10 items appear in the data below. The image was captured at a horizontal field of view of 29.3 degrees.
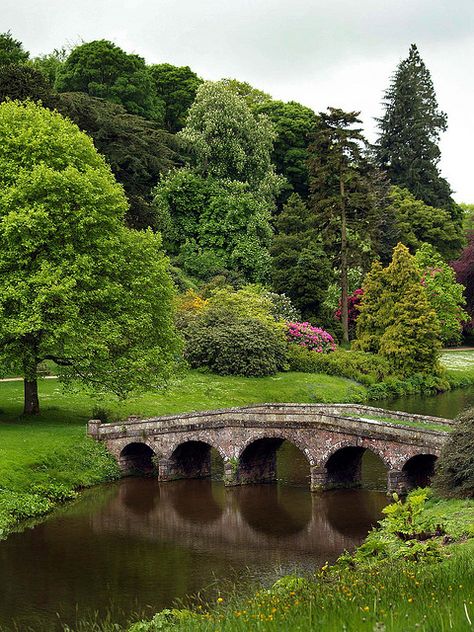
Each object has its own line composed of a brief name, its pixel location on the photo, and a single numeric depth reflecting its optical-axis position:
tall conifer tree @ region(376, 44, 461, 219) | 114.44
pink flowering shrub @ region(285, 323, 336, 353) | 73.06
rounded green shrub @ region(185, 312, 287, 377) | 65.69
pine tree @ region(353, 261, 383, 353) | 76.56
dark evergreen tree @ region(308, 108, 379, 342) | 80.06
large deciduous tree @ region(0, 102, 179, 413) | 43.03
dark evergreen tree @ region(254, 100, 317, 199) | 108.56
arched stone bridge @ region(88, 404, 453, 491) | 38.25
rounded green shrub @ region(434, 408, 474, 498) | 30.91
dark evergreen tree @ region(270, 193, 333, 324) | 80.19
